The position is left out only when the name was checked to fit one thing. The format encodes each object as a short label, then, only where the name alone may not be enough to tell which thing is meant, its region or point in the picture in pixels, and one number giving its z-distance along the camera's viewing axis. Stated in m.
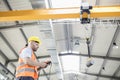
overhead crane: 2.67
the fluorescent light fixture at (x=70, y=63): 5.58
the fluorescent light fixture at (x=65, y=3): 3.41
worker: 2.07
